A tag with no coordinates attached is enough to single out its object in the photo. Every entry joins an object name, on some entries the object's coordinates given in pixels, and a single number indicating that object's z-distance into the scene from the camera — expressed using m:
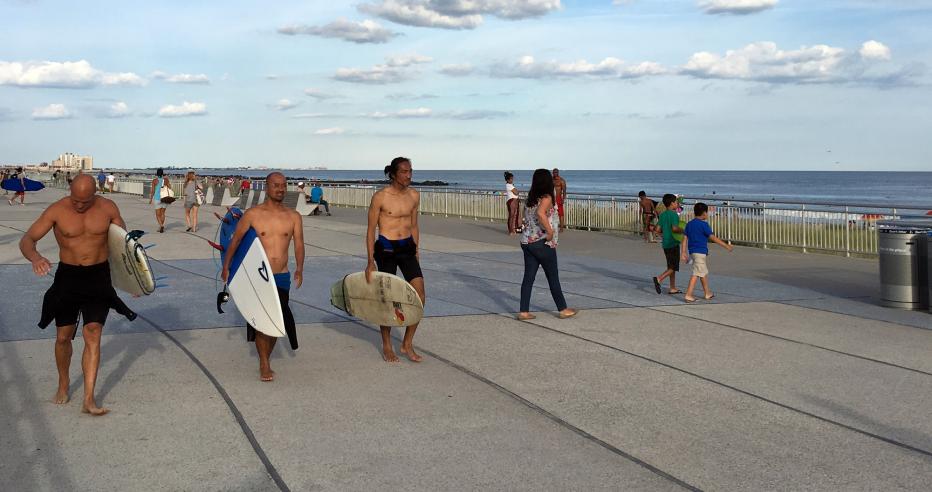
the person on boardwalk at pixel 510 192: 23.91
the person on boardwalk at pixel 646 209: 22.95
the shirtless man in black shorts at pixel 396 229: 8.57
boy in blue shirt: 12.63
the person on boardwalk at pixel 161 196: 23.59
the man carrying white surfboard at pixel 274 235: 7.71
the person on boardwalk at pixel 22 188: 39.88
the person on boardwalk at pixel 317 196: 34.16
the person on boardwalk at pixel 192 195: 23.90
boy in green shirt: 13.12
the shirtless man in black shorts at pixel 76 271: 6.75
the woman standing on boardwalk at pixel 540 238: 10.56
